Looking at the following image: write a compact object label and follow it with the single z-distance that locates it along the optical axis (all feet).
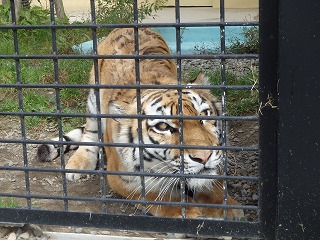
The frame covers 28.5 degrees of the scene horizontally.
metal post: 7.88
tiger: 10.54
